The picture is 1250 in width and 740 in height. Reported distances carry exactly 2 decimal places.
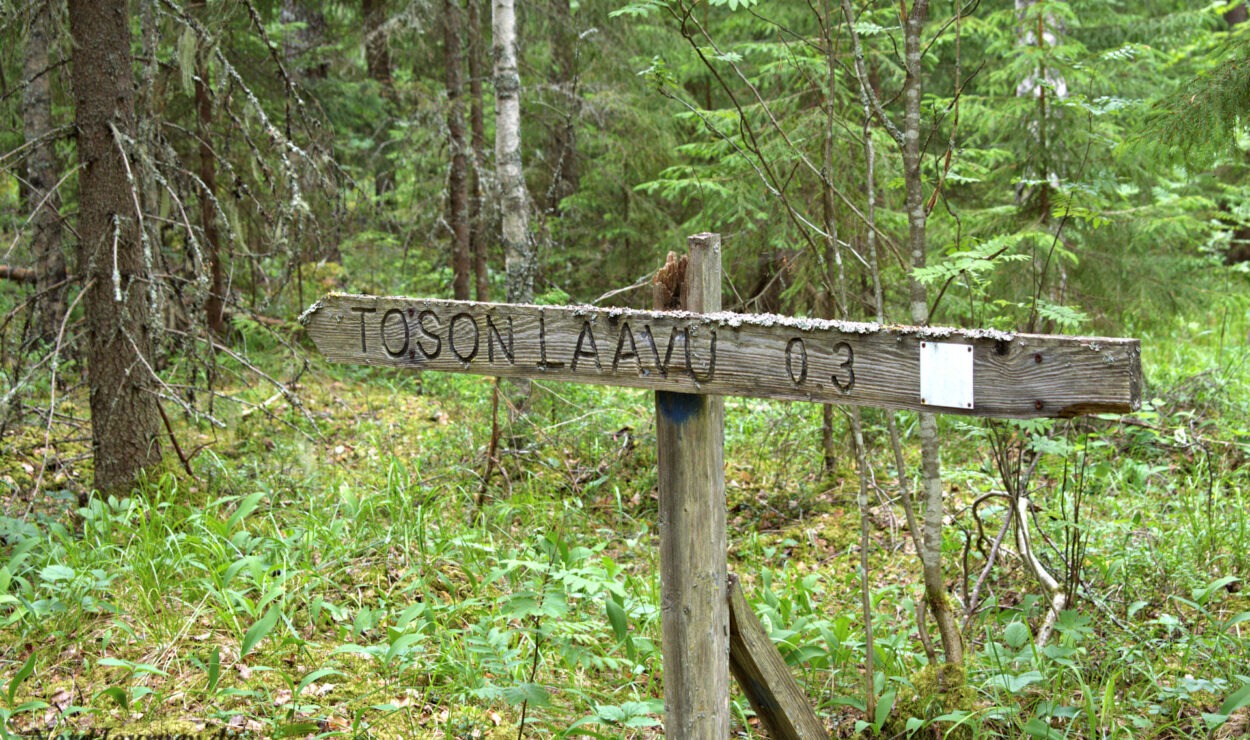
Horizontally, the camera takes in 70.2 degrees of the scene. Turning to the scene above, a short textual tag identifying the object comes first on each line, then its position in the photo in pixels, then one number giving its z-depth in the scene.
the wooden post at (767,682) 2.66
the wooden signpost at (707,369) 1.96
